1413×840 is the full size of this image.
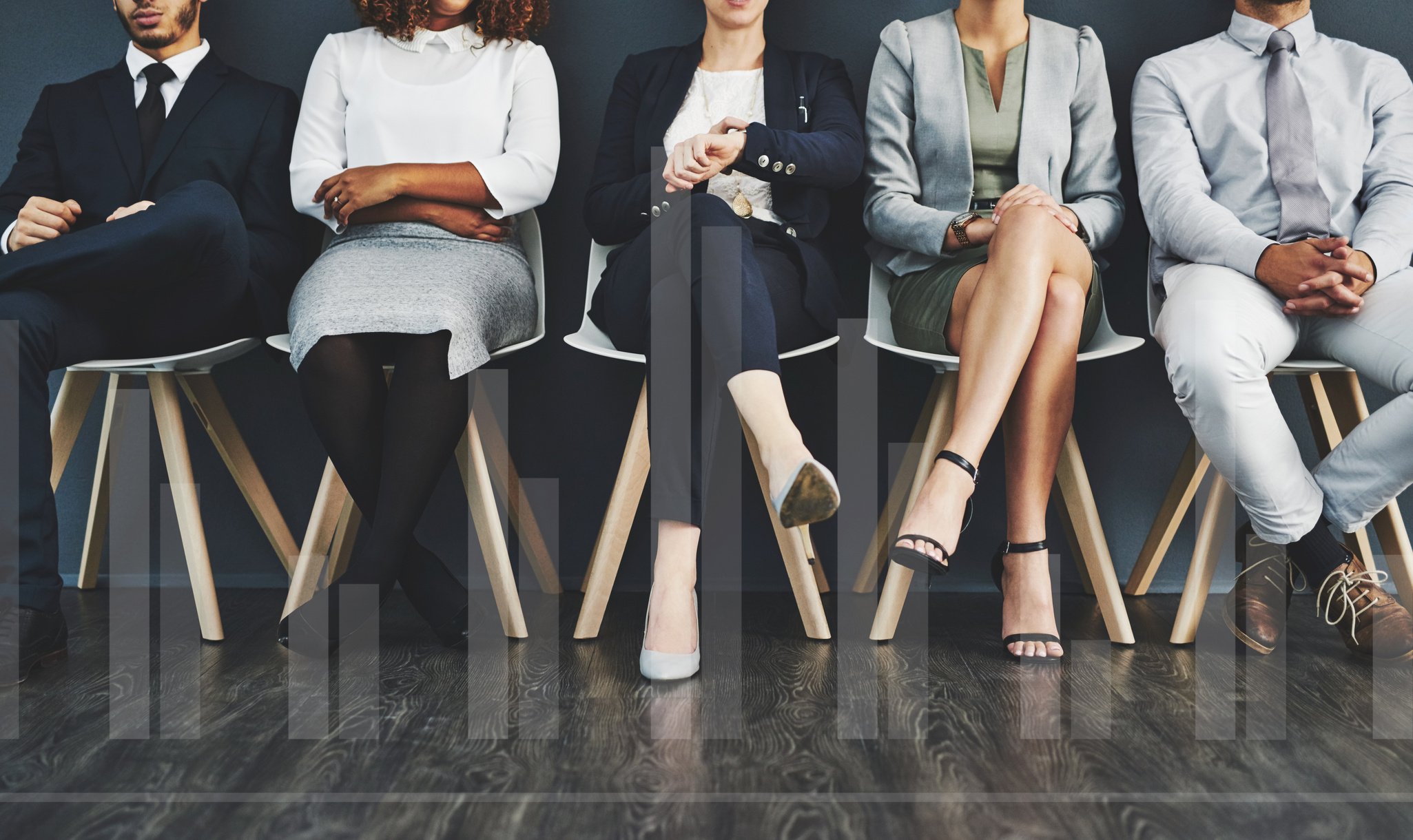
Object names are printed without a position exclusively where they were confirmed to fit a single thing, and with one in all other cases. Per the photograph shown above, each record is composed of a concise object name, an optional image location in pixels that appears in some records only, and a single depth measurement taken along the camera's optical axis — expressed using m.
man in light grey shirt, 1.60
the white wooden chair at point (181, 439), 1.77
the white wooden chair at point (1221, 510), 1.70
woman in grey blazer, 1.60
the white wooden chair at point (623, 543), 1.74
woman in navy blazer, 1.48
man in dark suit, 1.54
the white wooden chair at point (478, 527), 1.75
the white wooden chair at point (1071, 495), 1.72
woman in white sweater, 1.65
